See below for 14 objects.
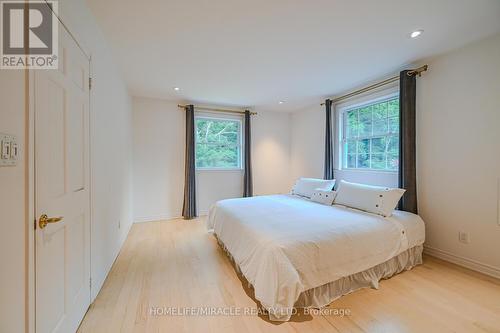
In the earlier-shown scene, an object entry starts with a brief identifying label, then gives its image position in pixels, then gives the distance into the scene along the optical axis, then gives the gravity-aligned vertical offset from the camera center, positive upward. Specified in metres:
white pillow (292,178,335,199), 3.64 -0.34
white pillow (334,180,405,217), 2.54 -0.40
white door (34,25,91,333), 1.11 -0.15
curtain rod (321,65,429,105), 2.77 +1.25
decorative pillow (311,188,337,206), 3.19 -0.46
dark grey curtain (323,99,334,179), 4.13 +0.42
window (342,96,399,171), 3.23 +0.51
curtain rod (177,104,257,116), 4.48 +1.25
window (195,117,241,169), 4.74 +0.53
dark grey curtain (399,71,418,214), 2.84 +0.34
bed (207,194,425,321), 1.66 -0.77
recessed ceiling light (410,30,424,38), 2.11 +1.33
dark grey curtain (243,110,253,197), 4.89 +0.15
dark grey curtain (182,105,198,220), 4.41 -0.03
